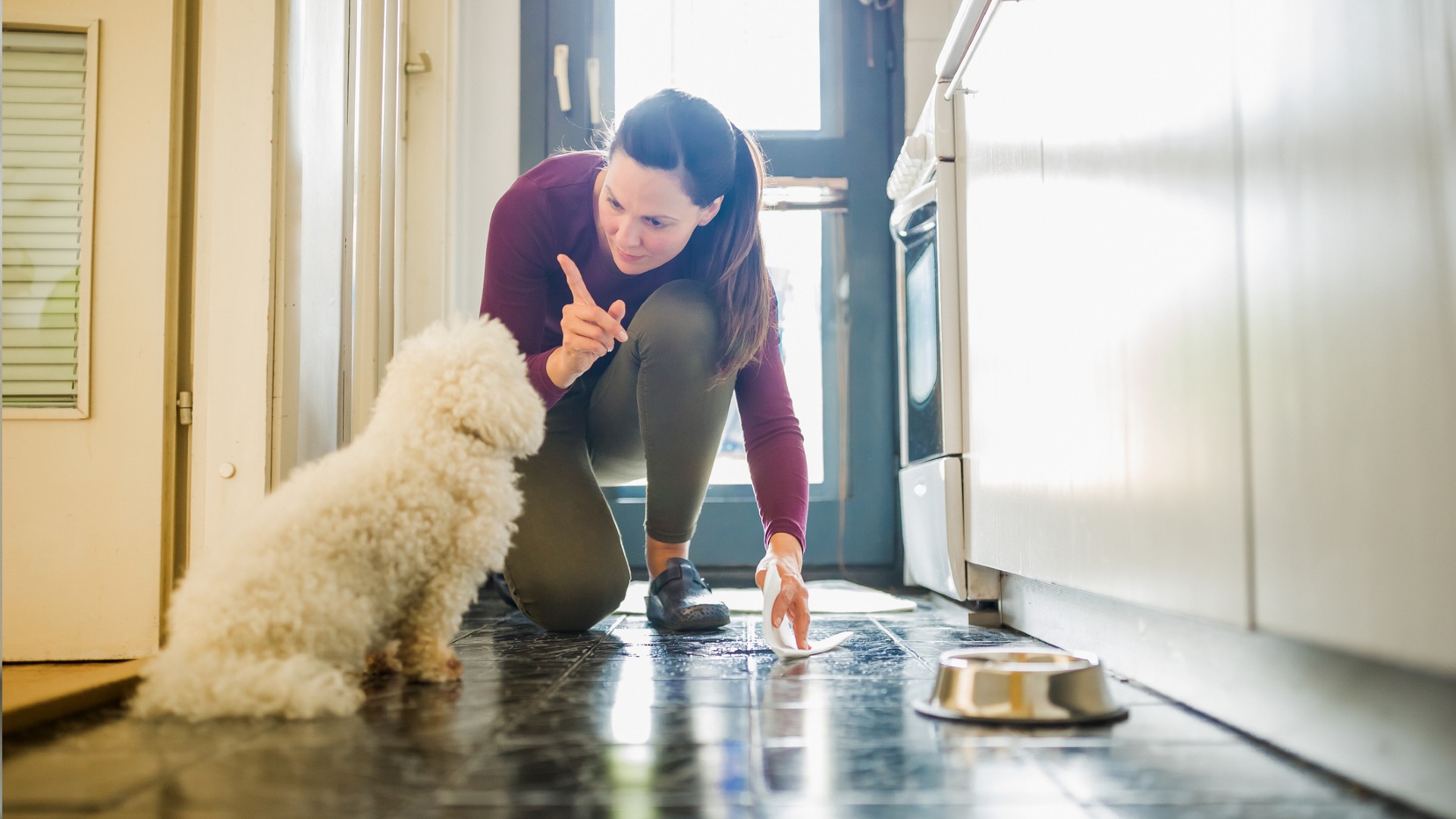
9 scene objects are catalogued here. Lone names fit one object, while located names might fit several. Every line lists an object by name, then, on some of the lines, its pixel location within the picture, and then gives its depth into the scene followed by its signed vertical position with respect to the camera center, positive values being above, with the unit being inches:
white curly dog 38.8 -3.6
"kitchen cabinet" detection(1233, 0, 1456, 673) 25.2 +3.7
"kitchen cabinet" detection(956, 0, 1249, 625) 35.3 +6.6
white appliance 77.6 +9.6
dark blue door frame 115.6 +23.6
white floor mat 85.1 -12.3
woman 64.0 +8.0
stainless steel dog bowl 39.6 -9.2
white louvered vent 63.0 +15.5
